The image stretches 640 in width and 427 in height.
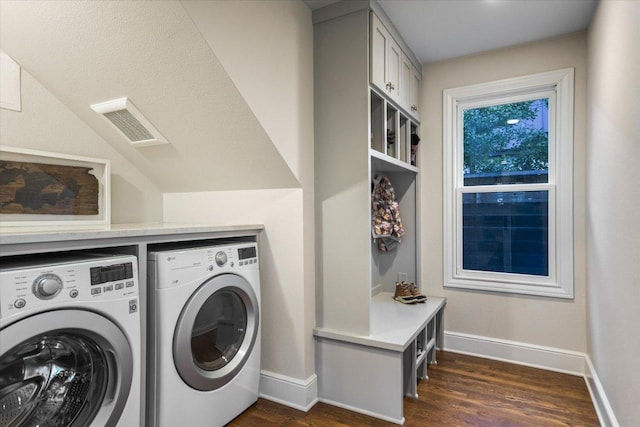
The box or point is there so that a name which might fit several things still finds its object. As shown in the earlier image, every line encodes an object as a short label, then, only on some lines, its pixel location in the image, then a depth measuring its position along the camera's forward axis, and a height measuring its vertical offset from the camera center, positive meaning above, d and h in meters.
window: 2.64 +0.15
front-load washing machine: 1.12 -0.45
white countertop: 1.12 -0.09
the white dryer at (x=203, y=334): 1.58 -0.60
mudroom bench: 1.97 -0.89
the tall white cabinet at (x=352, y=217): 2.04 -0.06
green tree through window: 2.78 +0.52
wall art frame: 1.88 +0.11
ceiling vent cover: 1.93 +0.48
